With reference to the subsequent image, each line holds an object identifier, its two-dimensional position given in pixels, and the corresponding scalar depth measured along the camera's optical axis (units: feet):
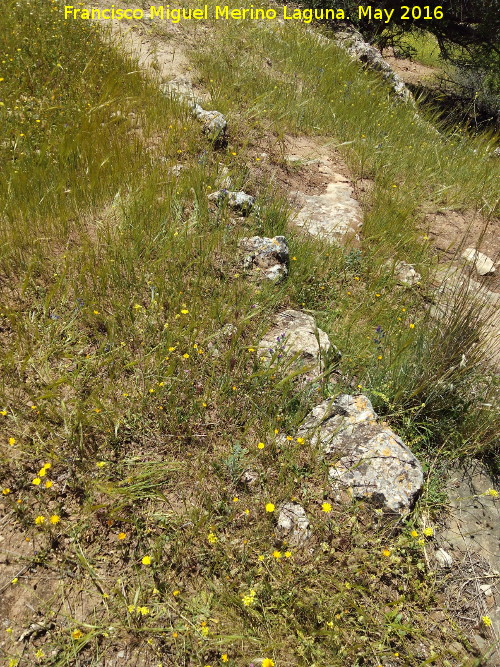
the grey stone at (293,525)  7.64
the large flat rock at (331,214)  15.06
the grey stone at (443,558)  7.77
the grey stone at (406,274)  14.06
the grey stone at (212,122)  16.62
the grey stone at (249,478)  8.26
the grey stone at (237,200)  13.94
